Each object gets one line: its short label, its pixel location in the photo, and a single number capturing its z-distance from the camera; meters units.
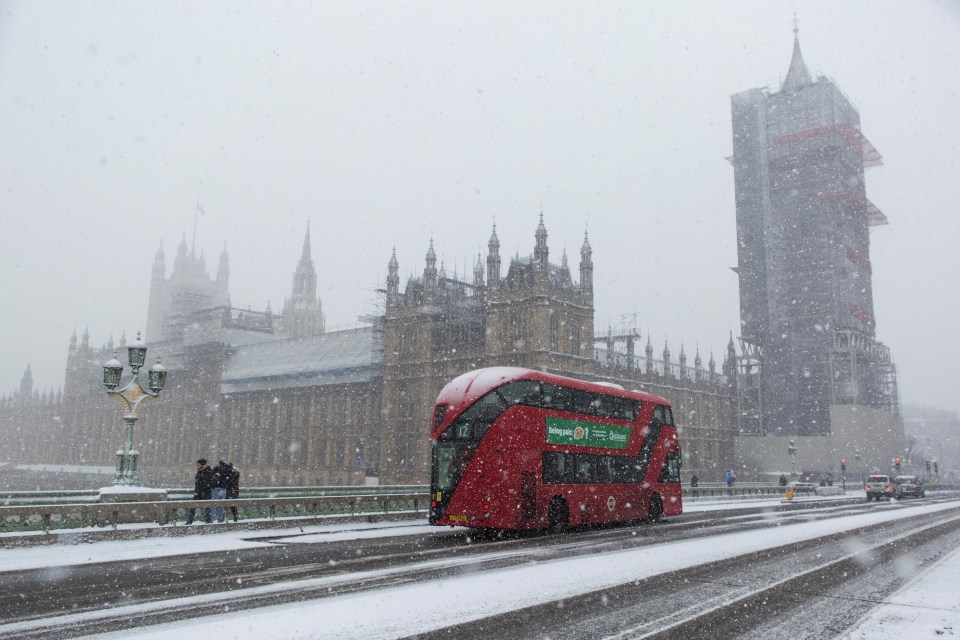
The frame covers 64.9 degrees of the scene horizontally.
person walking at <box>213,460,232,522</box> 21.06
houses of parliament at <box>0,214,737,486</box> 66.44
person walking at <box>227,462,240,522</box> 21.52
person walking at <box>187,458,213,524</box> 20.75
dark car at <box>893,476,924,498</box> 50.47
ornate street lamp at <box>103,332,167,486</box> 21.11
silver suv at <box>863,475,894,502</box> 47.44
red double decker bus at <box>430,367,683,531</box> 18.30
